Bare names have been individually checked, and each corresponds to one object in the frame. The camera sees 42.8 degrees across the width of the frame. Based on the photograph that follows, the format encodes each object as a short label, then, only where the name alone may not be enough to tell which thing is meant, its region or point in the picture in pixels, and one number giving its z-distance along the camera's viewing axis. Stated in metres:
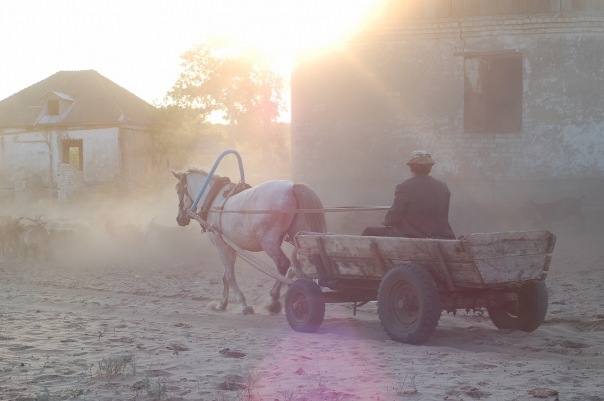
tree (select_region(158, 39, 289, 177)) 44.75
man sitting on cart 8.20
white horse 10.41
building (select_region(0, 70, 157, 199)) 42.40
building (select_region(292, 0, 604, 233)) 18.03
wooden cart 7.21
